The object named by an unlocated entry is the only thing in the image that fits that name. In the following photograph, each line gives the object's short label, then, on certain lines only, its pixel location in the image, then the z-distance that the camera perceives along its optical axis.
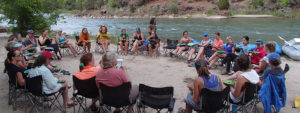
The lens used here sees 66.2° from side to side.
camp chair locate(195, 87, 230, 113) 2.97
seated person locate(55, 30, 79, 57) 7.98
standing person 7.71
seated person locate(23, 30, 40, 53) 6.58
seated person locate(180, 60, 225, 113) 3.05
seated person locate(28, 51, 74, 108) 3.42
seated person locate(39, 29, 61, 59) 7.30
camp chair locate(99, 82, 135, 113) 3.04
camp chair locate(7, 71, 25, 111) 3.72
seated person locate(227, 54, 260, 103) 3.23
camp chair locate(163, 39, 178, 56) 8.08
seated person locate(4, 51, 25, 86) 3.59
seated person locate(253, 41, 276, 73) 4.26
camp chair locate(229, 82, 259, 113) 3.22
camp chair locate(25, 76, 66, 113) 3.33
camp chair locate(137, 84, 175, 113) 3.05
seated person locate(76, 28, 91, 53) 8.29
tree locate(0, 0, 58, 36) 11.02
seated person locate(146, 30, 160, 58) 7.81
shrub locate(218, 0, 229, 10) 49.54
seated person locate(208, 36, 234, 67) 6.43
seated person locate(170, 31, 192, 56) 7.75
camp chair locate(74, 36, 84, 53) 8.41
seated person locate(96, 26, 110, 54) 8.46
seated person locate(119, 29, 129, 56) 8.43
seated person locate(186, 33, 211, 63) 7.09
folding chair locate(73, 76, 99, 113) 3.30
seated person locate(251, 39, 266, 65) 5.54
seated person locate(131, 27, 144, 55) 8.35
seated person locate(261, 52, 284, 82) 3.70
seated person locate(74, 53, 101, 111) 3.35
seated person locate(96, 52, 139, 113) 3.10
